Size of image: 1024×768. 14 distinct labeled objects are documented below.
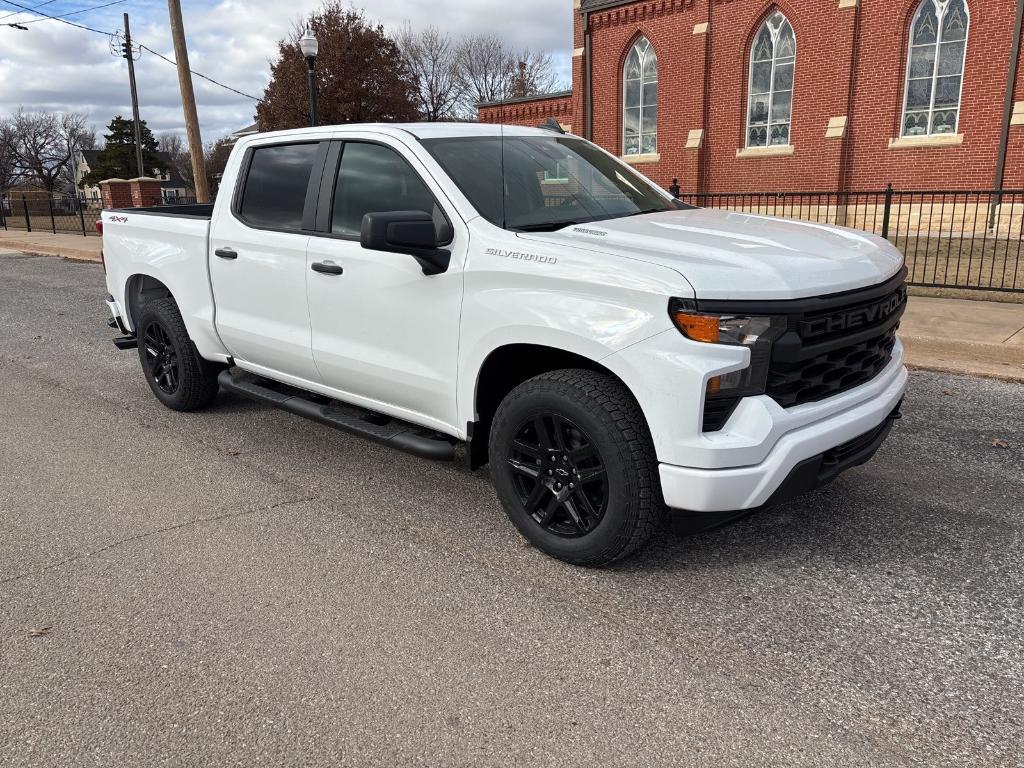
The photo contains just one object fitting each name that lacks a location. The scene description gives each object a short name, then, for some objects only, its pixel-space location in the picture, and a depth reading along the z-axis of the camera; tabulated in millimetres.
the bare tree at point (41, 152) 81375
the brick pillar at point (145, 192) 22578
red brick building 18641
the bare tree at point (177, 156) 102856
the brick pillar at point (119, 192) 23375
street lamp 16250
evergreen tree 70375
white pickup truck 3047
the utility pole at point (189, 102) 16719
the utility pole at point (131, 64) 39031
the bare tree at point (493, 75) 62125
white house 93812
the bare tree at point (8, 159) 78625
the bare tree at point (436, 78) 59781
